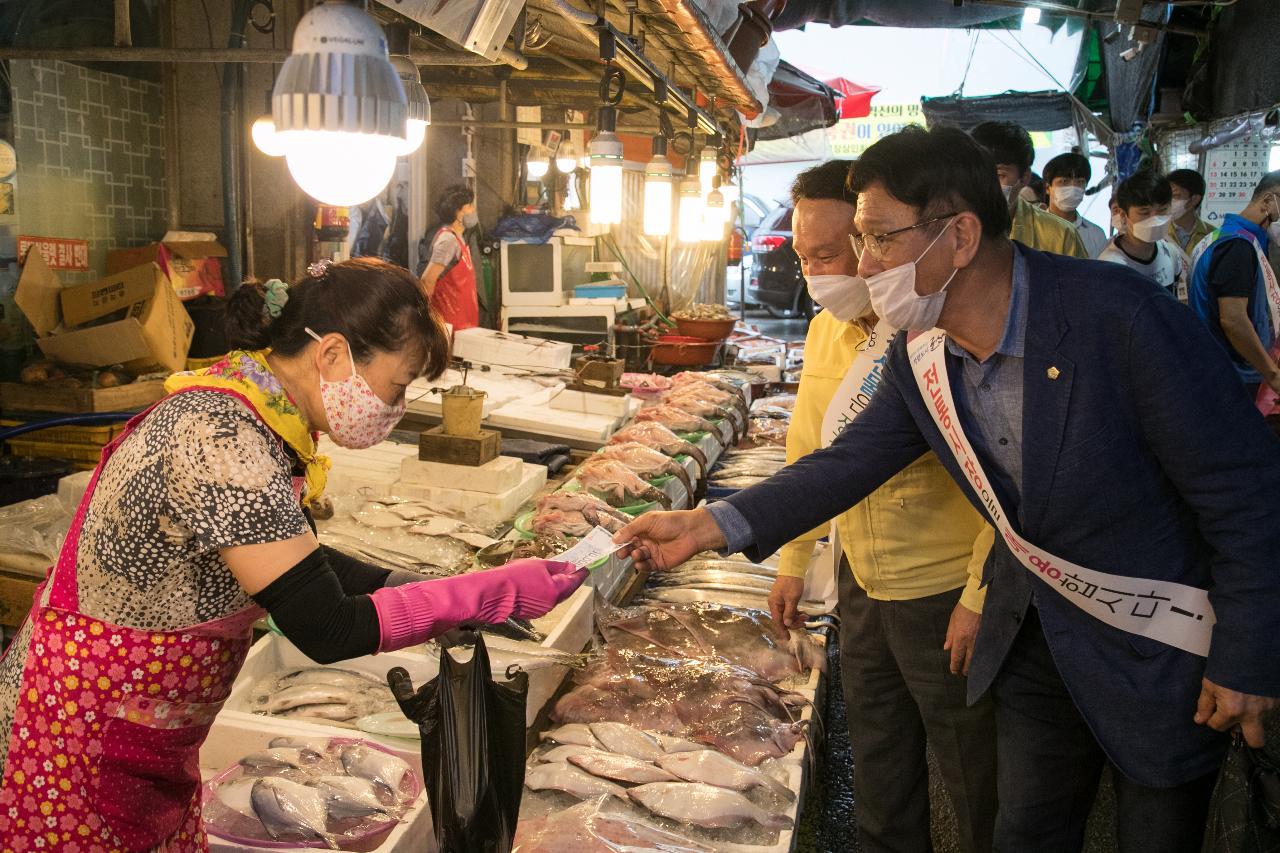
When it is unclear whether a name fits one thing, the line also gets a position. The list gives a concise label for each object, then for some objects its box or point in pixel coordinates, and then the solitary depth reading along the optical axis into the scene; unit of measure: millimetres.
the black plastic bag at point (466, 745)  2299
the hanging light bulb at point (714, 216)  10320
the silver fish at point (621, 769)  2979
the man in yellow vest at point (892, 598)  3090
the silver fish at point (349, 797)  2600
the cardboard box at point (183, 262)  6688
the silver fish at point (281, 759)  2766
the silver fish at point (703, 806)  2844
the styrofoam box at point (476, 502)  4902
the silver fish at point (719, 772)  3006
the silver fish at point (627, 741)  3143
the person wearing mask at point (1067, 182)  6922
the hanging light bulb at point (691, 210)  9047
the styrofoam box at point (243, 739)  2887
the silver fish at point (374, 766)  2735
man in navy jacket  2164
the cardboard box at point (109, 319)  5980
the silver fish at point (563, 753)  3074
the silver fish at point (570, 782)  2941
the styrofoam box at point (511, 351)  8320
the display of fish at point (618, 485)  4957
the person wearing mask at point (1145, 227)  6750
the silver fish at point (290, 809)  2510
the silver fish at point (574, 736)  3176
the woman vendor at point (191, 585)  1928
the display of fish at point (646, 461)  5379
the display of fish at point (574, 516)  4344
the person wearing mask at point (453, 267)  8688
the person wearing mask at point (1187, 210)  8281
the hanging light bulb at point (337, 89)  2062
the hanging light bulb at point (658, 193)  7234
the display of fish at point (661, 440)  5902
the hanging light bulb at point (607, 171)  6129
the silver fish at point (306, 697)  3180
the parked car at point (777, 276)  24609
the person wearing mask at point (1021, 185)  4543
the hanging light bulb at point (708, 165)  9906
